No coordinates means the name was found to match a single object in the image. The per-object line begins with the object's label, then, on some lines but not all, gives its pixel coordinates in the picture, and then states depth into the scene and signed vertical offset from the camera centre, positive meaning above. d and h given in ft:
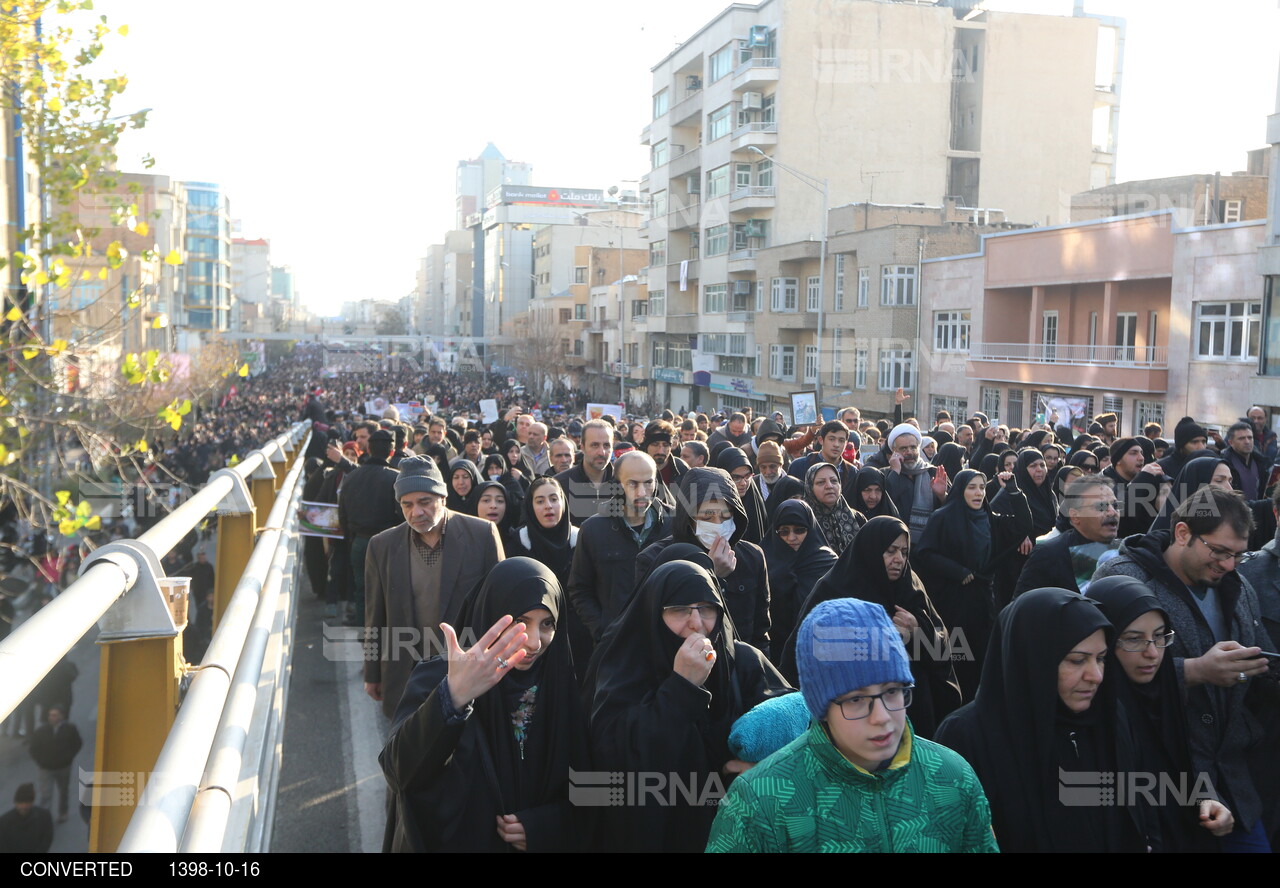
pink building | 88.99 +5.43
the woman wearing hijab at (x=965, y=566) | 21.39 -3.71
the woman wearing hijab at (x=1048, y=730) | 10.16 -3.25
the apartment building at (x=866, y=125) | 153.07 +34.66
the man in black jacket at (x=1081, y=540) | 17.22 -2.58
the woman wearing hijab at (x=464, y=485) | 26.68 -2.80
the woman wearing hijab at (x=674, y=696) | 10.65 -3.21
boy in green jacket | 8.14 -2.97
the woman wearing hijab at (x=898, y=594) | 15.30 -3.14
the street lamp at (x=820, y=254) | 122.01 +13.99
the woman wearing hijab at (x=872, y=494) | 26.40 -2.79
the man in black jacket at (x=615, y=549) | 18.78 -3.01
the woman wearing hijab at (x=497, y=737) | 9.57 -3.35
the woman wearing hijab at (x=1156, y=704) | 11.51 -3.36
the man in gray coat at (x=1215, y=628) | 12.77 -2.95
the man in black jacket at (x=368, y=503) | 26.27 -3.21
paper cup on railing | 9.59 -2.03
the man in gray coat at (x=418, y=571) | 17.87 -3.29
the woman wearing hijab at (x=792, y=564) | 20.10 -3.40
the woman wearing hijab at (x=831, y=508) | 23.38 -2.82
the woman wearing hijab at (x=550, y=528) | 21.35 -3.06
